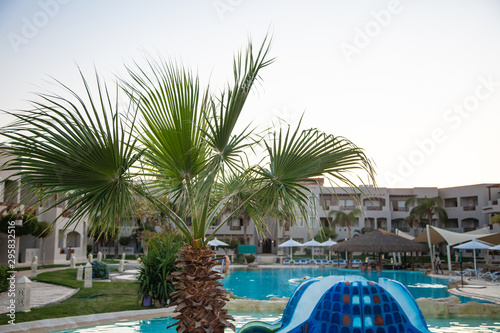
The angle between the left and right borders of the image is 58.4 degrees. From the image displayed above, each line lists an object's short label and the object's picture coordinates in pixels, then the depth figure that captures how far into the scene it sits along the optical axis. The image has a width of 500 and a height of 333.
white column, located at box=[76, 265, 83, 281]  19.97
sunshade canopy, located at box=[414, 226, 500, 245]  28.92
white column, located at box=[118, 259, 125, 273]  25.88
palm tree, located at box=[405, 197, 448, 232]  49.50
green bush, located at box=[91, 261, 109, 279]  20.72
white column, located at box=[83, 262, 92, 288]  16.72
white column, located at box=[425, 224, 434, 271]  30.20
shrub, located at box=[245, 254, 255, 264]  37.78
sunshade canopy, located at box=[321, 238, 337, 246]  34.58
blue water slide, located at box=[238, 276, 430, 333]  5.00
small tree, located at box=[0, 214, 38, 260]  23.14
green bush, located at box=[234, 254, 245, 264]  38.62
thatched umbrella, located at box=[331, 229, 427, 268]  29.61
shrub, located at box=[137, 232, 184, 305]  11.89
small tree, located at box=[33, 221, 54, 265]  25.95
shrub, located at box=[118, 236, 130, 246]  51.50
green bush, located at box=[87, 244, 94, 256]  43.94
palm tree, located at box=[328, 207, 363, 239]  50.16
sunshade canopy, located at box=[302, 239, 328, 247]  35.31
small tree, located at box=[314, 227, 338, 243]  47.75
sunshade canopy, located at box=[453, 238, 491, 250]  24.75
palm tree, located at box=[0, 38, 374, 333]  5.32
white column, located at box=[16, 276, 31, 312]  10.70
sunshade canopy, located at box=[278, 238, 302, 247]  38.41
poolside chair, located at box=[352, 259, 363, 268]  33.84
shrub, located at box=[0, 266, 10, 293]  14.17
